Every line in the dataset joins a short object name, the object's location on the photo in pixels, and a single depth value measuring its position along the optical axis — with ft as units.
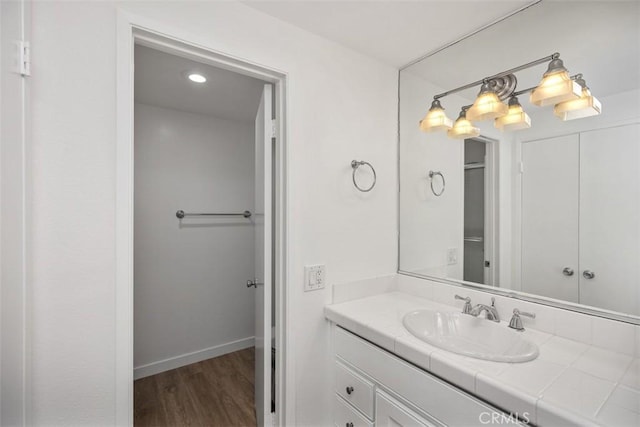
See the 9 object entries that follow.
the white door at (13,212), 2.52
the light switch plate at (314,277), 4.92
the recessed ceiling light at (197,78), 6.34
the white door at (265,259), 4.97
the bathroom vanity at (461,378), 2.61
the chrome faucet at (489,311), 4.37
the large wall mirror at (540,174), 3.60
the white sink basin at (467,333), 3.78
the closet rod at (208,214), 8.41
